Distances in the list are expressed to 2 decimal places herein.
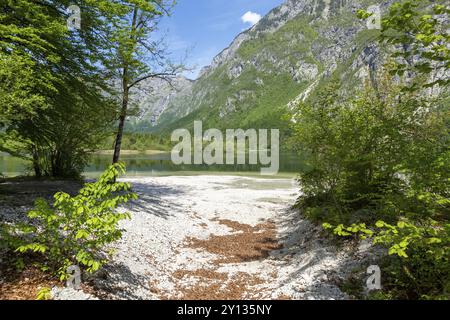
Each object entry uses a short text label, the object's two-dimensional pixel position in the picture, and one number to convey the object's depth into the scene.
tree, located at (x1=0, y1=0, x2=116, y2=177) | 9.62
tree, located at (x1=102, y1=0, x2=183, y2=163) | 15.17
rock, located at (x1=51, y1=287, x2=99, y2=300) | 5.88
